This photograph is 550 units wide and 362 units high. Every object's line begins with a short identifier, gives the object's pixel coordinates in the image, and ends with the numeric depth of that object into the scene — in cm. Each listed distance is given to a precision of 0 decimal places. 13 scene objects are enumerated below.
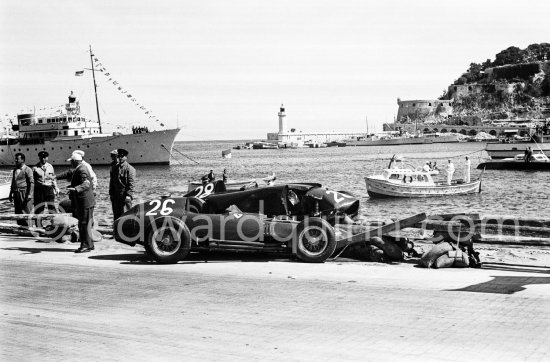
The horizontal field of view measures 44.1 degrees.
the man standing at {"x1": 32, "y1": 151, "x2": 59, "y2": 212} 1661
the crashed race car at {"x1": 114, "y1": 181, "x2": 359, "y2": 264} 1203
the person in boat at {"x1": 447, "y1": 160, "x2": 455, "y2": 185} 4800
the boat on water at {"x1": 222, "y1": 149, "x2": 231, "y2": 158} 16062
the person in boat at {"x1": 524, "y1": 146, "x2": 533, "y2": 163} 7312
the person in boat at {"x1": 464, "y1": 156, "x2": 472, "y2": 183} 4980
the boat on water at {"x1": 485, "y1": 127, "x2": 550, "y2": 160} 8875
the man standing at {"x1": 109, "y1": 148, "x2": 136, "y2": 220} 1484
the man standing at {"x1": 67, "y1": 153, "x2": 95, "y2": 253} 1368
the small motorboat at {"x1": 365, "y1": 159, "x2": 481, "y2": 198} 4547
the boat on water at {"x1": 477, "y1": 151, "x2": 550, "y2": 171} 7288
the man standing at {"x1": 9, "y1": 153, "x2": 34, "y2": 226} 1703
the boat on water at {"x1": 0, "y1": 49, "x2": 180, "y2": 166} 9775
